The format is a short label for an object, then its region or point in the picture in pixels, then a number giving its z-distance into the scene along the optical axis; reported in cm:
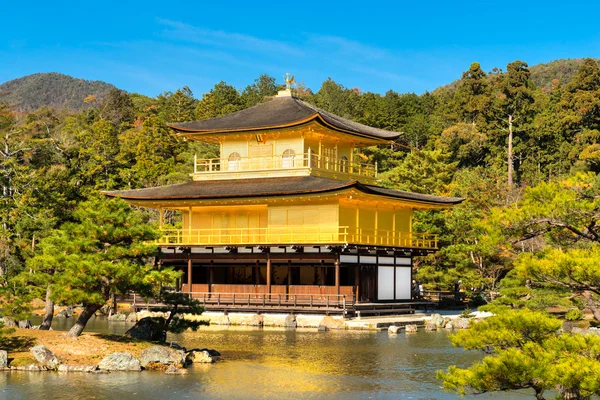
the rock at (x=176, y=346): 2299
